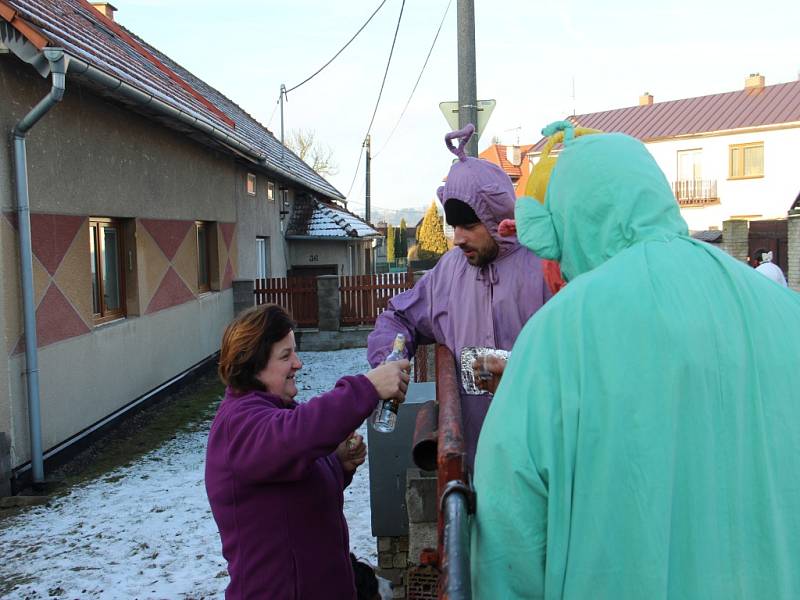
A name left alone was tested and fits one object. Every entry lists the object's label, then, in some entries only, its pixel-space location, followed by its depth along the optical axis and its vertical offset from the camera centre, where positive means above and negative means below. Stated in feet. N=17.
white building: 99.30 +14.57
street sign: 25.30 +5.02
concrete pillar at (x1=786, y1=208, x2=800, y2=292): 64.08 +0.16
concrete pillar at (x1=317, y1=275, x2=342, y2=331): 50.47 -2.75
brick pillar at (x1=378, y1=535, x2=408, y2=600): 13.79 -5.52
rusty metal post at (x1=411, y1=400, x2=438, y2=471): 7.23 -1.82
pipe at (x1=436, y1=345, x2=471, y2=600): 4.29 -1.57
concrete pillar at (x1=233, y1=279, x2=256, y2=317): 45.75 -1.63
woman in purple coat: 6.73 -1.86
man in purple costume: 9.17 -0.33
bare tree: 152.87 +22.03
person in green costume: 4.02 -1.03
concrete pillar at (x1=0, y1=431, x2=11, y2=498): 18.97 -5.01
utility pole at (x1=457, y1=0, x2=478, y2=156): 24.63 +6.39
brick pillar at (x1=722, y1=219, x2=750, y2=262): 72.38 +1.66
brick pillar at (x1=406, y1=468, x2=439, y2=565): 10.40 -3.48
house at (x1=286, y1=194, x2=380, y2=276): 63.82 +2.17
